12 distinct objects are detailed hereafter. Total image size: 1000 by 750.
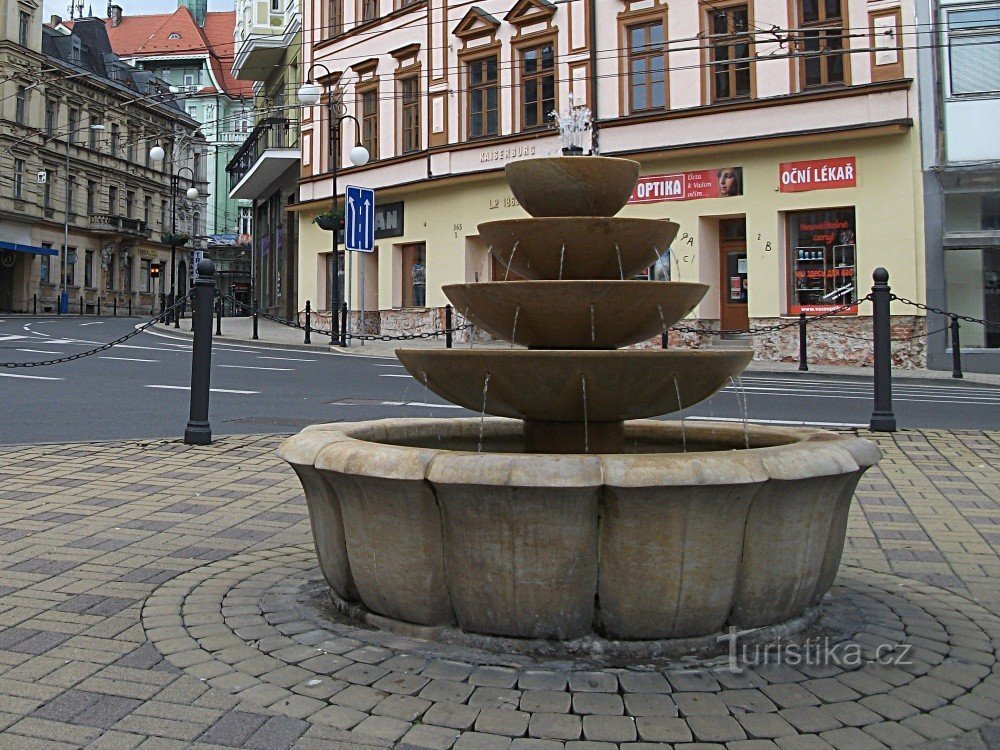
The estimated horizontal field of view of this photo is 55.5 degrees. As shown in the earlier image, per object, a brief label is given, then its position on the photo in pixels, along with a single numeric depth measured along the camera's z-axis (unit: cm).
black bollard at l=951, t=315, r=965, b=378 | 1761
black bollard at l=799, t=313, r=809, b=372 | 1827
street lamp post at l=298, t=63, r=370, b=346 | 2489
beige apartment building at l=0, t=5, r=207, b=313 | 5369
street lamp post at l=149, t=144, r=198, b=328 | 2748
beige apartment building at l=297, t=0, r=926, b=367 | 2000
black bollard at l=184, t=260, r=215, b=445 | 862
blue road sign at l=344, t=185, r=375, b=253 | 2272
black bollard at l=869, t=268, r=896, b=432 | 949
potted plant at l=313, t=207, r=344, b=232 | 2598
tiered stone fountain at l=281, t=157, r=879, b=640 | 315
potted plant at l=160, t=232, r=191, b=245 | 4050
